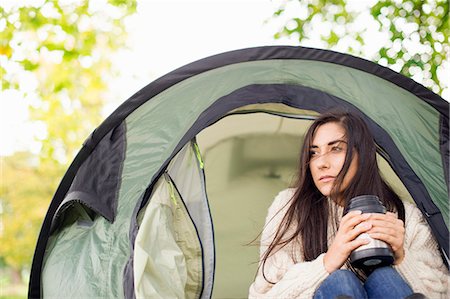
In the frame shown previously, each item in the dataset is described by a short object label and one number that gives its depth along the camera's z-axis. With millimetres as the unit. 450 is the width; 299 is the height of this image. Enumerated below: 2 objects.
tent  2277
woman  2041
